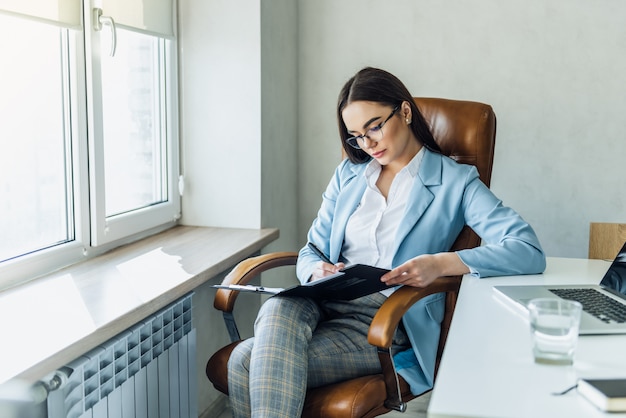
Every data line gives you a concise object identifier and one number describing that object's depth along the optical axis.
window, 1.93
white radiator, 1.61
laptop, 1.31
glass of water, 1.13
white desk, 0.98
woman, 1.78
